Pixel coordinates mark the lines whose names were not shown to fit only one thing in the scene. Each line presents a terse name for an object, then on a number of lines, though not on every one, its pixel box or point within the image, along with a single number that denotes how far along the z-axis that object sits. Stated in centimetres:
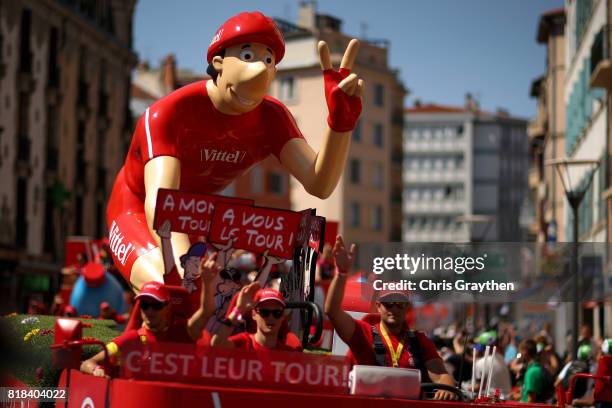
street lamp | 1055
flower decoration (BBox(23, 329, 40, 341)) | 973
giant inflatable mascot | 876
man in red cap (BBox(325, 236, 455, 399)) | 772
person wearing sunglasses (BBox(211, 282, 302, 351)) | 694
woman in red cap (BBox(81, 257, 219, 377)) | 687
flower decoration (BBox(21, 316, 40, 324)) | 1023
